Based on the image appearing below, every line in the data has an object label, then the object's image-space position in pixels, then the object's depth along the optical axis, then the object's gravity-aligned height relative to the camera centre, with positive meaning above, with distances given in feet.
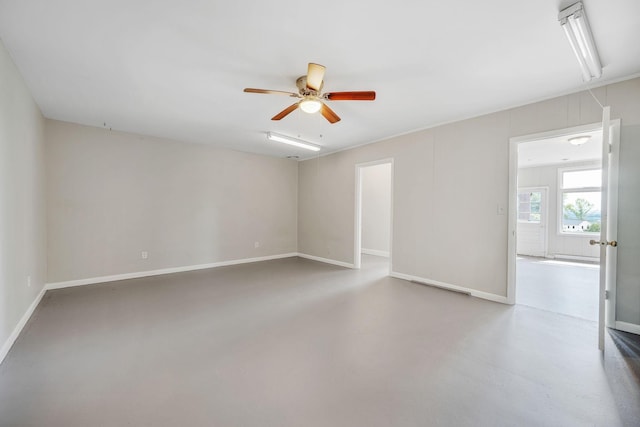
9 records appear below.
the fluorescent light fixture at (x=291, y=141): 14.79 +4.15
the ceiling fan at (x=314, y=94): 7.08 +3.63
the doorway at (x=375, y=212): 23.53 -0.14
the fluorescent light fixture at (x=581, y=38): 5.70 +4.30
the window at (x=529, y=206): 23.82 +0.56
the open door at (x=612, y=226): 8.98 -0.46
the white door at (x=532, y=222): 23.03 -0.89
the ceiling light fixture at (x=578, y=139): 13.83 +4.06
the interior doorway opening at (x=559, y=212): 16.15 -0.01
